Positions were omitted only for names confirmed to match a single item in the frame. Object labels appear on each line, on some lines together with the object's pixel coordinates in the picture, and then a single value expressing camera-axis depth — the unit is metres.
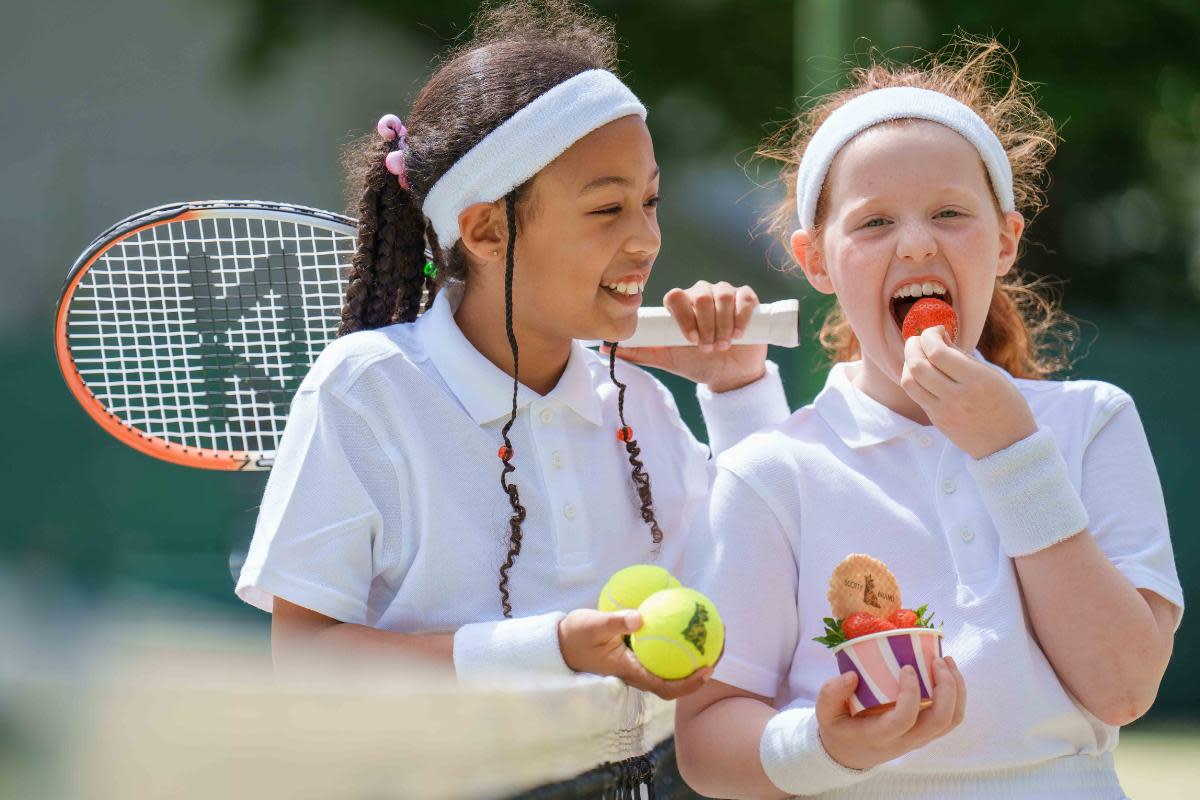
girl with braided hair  5.29
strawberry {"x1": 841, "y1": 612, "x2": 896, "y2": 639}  5.08
